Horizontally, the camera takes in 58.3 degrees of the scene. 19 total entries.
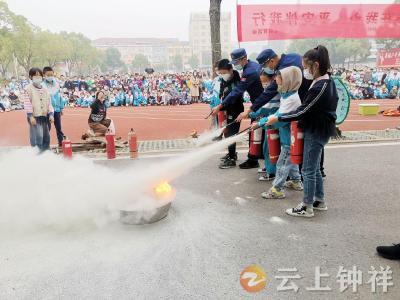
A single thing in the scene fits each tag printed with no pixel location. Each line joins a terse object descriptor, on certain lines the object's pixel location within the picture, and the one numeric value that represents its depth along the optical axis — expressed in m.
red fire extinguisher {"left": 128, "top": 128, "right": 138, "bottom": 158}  7.64
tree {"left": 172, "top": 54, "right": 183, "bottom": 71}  127.47
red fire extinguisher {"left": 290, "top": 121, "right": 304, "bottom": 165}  4.48
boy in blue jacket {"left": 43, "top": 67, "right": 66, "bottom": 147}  9.06
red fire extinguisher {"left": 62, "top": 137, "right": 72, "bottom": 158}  7.15
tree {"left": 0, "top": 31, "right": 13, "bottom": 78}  38.16
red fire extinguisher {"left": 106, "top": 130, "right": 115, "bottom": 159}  7.61
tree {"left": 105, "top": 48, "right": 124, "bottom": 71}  114.38
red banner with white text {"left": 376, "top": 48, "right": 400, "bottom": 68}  25.62
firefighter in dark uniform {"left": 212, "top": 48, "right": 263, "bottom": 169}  6.02
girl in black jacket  3.94
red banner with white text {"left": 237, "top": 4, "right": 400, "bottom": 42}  11.20
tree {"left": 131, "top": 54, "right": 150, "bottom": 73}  118.00
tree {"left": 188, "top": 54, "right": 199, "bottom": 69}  127.49
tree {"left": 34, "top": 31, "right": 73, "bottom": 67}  51.09
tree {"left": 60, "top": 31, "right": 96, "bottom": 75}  74.19
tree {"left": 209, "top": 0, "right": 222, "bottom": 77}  9.89
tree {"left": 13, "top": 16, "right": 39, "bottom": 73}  41.22
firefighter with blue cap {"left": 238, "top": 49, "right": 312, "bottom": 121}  4.95
